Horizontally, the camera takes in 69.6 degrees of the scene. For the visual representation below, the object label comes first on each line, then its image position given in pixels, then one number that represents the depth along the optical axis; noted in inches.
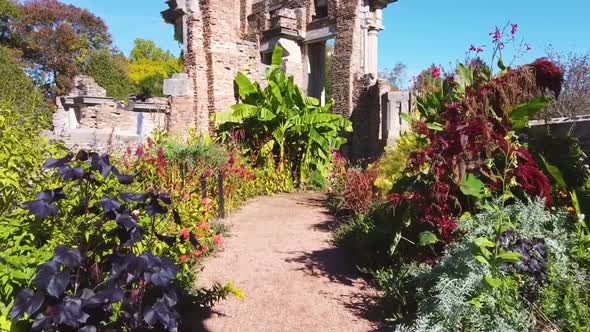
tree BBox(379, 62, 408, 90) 1394.9
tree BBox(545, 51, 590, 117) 506.3
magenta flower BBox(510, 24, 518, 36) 146.0
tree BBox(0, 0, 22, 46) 1171.3
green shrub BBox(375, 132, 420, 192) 229.9
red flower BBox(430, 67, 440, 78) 173.1
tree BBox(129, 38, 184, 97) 1250.6
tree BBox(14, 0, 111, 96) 1251.8
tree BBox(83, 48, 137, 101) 1251.1
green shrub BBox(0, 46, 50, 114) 927.3
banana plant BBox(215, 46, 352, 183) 404.5
